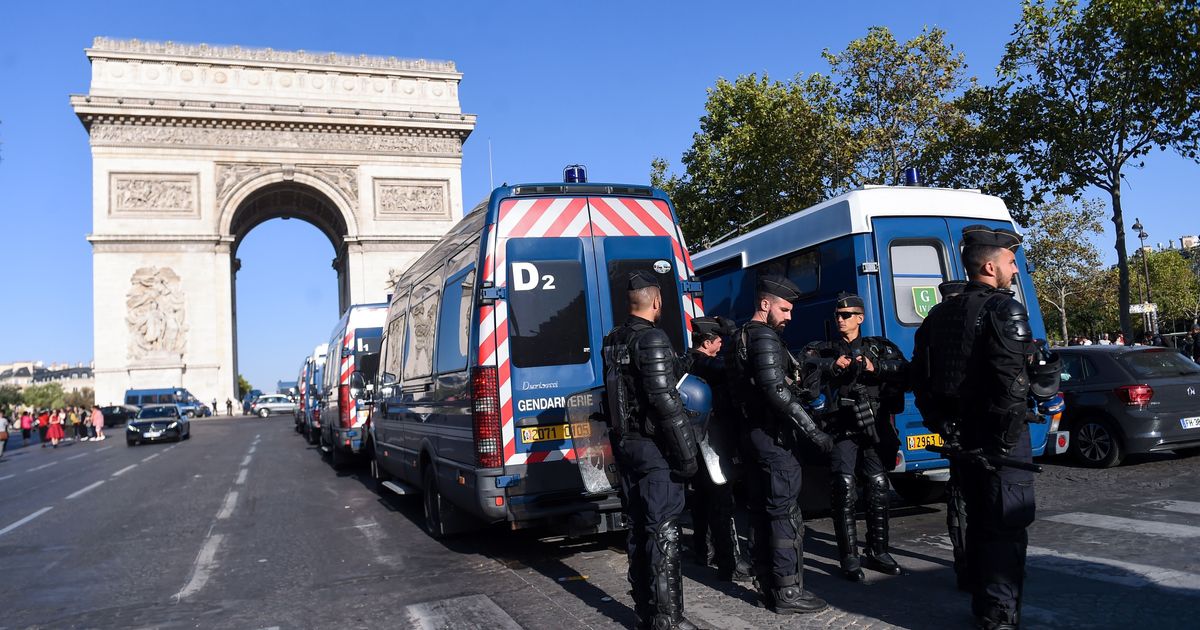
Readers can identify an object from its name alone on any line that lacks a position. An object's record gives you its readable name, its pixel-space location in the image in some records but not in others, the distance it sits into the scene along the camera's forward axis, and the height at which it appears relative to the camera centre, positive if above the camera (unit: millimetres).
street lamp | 24756 +3953
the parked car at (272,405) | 49500 -417
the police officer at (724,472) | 5410 -654
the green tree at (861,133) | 21172 +5681
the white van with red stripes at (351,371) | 14211 +357
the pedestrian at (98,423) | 34312 -533
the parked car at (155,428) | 28172 -717
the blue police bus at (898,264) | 7812 +860
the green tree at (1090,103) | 16344 +4707
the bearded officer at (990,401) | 4004 -225
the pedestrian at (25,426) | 37125 -503
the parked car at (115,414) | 42188 -301
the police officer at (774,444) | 4691 -426
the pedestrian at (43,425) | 36375 -496
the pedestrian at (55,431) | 33219 -718
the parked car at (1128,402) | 9625 -653
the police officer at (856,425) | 5305 -395
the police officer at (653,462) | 4457 -452
